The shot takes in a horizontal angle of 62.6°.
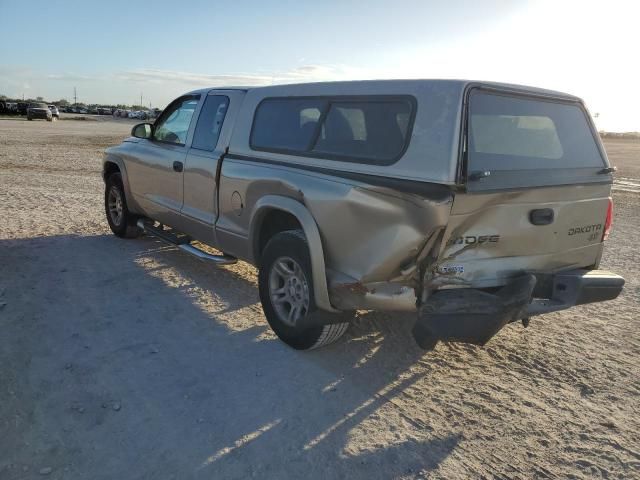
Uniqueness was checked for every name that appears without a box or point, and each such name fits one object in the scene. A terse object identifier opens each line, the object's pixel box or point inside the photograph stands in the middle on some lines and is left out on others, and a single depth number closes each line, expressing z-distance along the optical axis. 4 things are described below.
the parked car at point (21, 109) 56.41
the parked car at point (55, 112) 56.67
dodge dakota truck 3.12
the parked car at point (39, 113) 45.91
